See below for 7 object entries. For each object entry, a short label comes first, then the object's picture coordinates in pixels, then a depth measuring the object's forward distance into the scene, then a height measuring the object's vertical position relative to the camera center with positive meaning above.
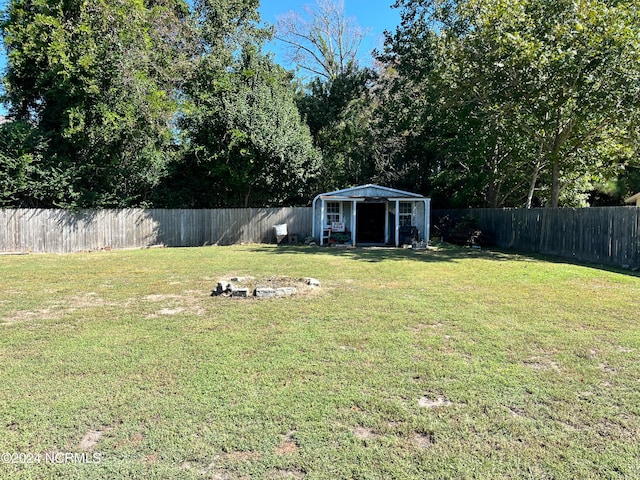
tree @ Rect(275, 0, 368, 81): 26.78 +12.65
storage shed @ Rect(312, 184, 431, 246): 16.11 +0.61
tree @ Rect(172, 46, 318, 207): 17.06 +3.77
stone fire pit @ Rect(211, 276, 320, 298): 6.25 -0.92
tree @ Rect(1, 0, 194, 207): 13.60 +4.76
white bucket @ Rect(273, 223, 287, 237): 16.83 -0.02
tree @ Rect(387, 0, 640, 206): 10.57 +4.23
